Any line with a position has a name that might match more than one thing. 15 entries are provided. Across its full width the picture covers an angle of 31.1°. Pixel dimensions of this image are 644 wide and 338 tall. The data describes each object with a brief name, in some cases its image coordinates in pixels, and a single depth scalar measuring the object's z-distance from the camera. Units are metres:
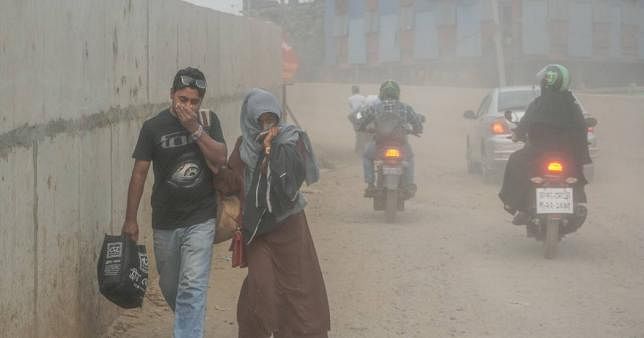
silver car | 17.19
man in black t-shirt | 5.75
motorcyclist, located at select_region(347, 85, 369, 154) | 23.75
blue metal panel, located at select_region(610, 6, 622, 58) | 55.50
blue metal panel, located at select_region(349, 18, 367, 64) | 64.54
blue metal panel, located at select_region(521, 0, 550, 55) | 52.41
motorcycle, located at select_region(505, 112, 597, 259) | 10.06
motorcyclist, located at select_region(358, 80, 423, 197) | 12.45
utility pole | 32.56
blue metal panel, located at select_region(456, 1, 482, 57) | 54.56
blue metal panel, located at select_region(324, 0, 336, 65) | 68.00
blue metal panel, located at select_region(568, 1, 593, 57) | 53.50
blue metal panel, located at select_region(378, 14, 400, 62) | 61.06
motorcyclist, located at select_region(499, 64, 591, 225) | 10.24
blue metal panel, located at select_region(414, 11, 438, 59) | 57.97
